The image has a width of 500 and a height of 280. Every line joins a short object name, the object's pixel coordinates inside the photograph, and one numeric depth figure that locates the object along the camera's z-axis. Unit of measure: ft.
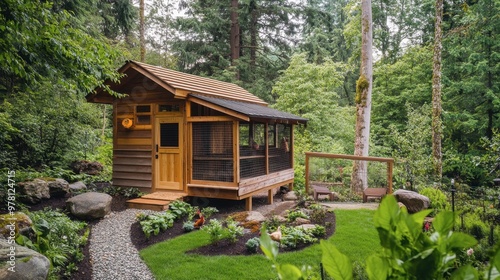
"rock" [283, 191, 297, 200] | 32.77
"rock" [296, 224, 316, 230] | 20.17
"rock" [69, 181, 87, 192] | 28.30
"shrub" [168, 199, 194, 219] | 23.79
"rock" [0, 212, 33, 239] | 13.88
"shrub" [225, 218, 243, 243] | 18.24
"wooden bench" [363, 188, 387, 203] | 29.18
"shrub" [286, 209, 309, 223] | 22.71
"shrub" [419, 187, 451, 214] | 24.32
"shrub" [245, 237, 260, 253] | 17.07
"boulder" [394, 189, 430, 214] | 23.79
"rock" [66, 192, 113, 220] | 22.43
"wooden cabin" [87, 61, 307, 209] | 26.32
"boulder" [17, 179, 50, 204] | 23.66
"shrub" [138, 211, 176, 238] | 20.10
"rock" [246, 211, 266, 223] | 22.55
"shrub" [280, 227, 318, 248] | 17.89
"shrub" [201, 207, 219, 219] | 24.90
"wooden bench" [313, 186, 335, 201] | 30.07
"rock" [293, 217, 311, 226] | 21.61
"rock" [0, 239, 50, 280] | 10.59
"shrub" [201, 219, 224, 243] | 18.15
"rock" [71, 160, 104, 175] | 34.45
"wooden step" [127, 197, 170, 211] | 25.26
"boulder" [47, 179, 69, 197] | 26.00
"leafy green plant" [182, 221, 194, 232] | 21.03
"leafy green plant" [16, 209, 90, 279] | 14.27
